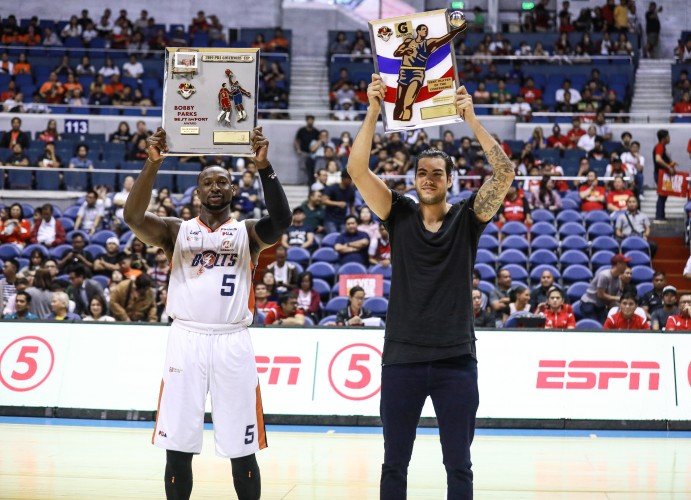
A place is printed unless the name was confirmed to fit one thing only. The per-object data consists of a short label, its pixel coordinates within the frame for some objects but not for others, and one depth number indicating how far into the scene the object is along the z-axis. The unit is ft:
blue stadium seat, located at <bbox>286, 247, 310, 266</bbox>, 51.26
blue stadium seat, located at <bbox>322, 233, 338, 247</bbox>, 52.49
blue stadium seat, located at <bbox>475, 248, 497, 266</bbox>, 50.60
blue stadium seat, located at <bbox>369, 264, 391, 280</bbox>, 47.60
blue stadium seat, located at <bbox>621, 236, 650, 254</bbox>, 51.70
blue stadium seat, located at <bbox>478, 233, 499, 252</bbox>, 52.16
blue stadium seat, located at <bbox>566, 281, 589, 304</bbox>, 47.14
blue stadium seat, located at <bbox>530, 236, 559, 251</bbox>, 52.60
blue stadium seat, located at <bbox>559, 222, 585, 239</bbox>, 54.03
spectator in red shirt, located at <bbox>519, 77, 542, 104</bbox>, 75.20
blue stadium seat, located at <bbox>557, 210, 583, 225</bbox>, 55.57
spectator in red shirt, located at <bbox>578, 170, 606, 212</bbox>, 57.21
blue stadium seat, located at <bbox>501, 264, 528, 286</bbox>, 48.89
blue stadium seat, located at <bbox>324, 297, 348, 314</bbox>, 44.83
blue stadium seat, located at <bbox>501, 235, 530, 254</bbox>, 52.39
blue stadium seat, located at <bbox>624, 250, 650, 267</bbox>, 50.83
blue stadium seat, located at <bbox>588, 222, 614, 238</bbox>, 53.93
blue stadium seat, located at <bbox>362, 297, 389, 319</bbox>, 43.96
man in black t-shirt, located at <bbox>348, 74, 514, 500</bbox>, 15.74
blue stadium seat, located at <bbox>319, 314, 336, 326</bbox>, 42.59
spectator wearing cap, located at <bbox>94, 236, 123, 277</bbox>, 49.88
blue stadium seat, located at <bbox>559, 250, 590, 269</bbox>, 50.96
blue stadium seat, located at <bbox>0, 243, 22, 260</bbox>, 53.31
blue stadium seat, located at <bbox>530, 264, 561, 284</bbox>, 48.78
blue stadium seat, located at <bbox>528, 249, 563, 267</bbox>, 51.08
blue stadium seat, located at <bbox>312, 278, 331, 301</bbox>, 47.70
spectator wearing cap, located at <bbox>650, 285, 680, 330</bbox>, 40.37
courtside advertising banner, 35.78
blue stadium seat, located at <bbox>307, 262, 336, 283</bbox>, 49.60
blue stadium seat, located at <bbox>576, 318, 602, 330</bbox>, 40.88
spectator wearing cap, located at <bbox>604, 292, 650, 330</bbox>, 39.17
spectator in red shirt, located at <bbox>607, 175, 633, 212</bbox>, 56.44
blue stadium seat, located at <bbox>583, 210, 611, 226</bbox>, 54.95
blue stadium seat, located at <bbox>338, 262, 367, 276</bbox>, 48.29
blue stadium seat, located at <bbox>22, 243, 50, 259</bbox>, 52.65
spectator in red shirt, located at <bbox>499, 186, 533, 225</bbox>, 55.32
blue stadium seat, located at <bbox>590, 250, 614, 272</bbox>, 50.98
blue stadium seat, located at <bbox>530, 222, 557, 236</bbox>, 54.08
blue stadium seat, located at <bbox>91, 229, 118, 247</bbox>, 55.06
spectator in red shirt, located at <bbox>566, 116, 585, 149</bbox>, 67.63
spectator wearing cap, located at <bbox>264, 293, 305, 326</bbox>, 40.79
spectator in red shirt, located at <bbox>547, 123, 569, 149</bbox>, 67.00
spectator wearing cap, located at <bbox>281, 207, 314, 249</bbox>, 52.70
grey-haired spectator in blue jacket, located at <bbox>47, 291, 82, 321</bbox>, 41.16
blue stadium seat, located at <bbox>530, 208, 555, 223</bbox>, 55.72
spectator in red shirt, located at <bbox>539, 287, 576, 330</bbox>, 40.16
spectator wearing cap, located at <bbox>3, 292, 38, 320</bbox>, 40.47
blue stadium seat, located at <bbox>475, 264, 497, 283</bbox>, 47.98
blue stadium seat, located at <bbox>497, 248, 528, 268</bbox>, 50.75
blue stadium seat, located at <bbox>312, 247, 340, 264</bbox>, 51.08
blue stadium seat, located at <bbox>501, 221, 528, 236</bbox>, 53.93
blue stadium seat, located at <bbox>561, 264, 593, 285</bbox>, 49.19
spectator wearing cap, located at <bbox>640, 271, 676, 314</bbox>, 42.98
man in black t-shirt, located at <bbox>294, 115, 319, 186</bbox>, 68.80
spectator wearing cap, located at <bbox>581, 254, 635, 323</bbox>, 44.78
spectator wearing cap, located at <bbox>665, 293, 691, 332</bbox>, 39.19
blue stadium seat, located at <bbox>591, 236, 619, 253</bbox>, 51.90
